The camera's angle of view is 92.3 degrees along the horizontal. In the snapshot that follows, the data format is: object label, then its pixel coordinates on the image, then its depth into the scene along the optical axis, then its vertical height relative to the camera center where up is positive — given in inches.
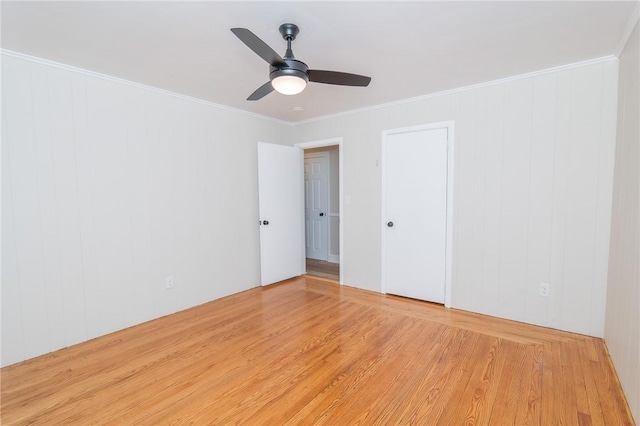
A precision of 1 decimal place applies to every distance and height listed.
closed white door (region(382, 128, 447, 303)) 137.7 -8.2
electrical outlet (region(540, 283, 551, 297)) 113.6 -35.0
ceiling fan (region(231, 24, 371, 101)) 70.3 +33.1
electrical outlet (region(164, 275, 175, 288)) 131.7 -35.9
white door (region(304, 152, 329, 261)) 239.3 -6.4
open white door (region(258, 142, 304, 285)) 168.9 -8.2
